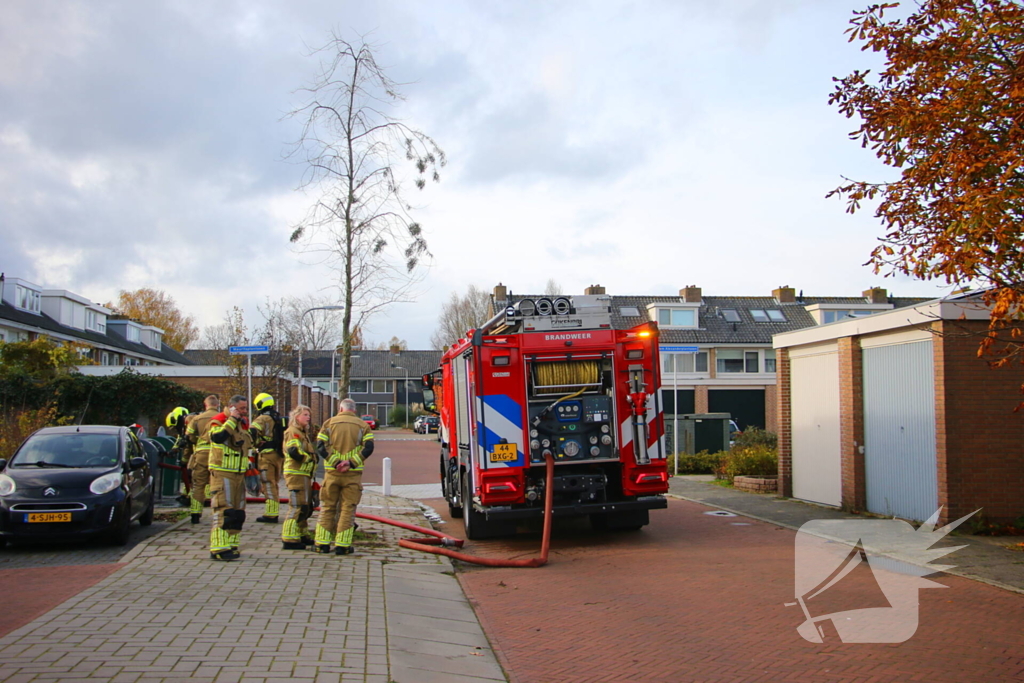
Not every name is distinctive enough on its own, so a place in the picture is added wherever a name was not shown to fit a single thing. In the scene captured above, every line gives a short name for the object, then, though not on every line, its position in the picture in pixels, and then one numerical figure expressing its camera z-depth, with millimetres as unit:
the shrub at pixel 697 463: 21953
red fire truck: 10555
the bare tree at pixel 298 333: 37375
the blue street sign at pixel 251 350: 16372
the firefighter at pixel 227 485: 8875
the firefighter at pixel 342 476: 9414
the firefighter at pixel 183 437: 12938
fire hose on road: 9672
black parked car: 9602
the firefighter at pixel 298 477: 9617
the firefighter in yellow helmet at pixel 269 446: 11453
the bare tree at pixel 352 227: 14562
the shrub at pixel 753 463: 17766
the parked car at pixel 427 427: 61094
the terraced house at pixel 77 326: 37812
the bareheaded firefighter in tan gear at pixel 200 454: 11508
